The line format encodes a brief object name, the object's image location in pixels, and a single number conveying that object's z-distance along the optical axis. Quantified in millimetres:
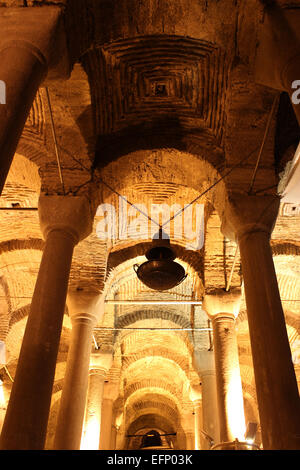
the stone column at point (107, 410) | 8688
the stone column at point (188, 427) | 12492
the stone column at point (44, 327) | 3211
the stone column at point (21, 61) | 2680
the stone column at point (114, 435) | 11664
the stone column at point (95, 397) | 7578
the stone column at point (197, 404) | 10133
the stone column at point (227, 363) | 5703
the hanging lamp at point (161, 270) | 5184
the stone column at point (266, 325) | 3318
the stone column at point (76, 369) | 5277
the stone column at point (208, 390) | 7688
